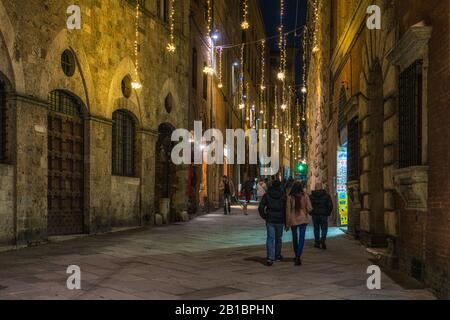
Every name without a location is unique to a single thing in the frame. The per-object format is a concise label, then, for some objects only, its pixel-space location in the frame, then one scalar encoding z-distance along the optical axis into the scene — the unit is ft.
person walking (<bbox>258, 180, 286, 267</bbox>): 36.22
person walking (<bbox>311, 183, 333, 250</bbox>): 44.63
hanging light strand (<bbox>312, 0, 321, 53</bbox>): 88.87
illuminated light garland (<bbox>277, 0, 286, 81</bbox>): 78.59
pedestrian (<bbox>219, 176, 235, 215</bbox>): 87.58
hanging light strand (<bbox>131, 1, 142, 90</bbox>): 61.52
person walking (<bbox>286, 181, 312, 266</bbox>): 36.04
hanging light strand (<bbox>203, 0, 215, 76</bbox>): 95.99
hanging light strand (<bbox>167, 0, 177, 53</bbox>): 70.70
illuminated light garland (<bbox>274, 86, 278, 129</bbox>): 246.47
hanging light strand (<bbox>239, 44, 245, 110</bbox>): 148.66
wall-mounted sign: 61.67
